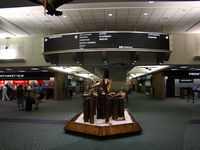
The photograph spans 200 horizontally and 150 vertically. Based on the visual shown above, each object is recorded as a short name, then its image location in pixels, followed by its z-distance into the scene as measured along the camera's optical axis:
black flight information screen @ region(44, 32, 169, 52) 5.93
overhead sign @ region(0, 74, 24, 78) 16.51
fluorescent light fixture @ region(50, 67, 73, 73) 14.06
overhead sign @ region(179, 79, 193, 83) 18.73
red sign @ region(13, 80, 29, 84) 17.47
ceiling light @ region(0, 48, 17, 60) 8.98
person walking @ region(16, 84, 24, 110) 9.34
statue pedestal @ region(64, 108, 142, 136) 4.54
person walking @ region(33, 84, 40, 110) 9.78
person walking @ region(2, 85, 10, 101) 15.13
